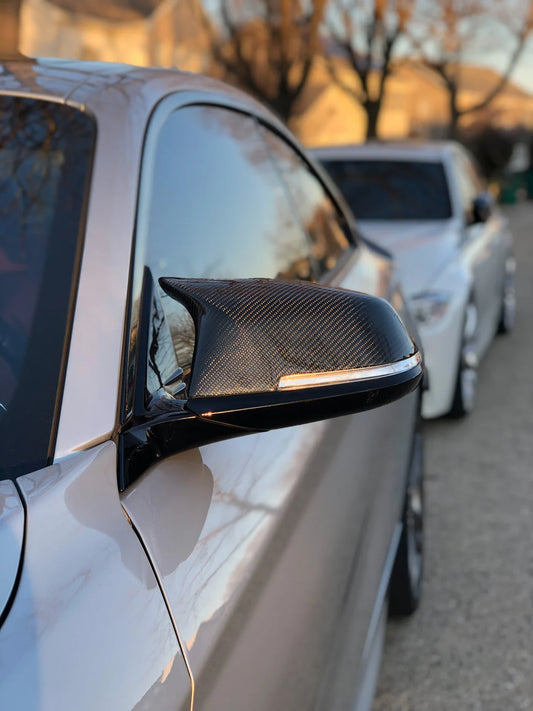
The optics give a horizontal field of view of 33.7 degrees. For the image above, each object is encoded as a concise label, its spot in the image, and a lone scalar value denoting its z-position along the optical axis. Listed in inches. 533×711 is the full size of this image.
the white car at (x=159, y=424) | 38.2
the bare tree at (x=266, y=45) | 578.9
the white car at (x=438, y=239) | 183.2
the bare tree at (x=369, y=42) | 634.8
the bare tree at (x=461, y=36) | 710.5
